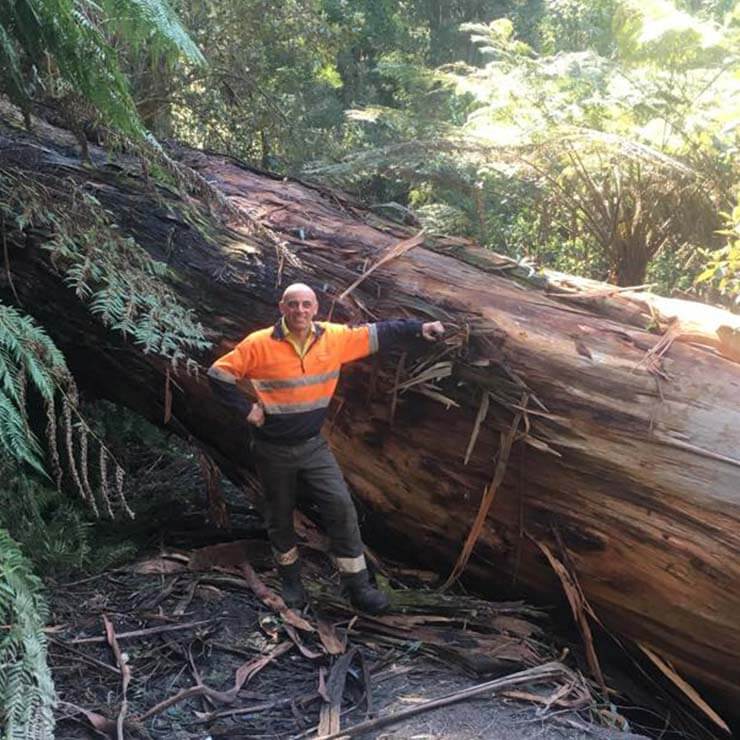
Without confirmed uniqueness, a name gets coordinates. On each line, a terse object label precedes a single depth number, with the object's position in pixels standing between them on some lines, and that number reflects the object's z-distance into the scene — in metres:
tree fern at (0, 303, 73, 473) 2.63
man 4.05
